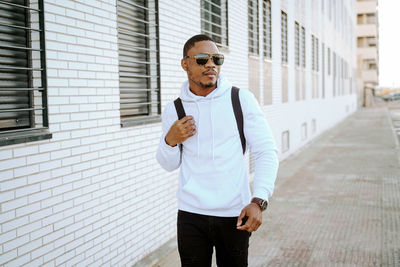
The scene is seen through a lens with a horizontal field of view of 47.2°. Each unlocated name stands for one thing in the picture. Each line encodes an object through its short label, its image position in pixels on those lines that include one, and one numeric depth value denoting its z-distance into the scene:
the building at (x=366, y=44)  57.72
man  2.62
